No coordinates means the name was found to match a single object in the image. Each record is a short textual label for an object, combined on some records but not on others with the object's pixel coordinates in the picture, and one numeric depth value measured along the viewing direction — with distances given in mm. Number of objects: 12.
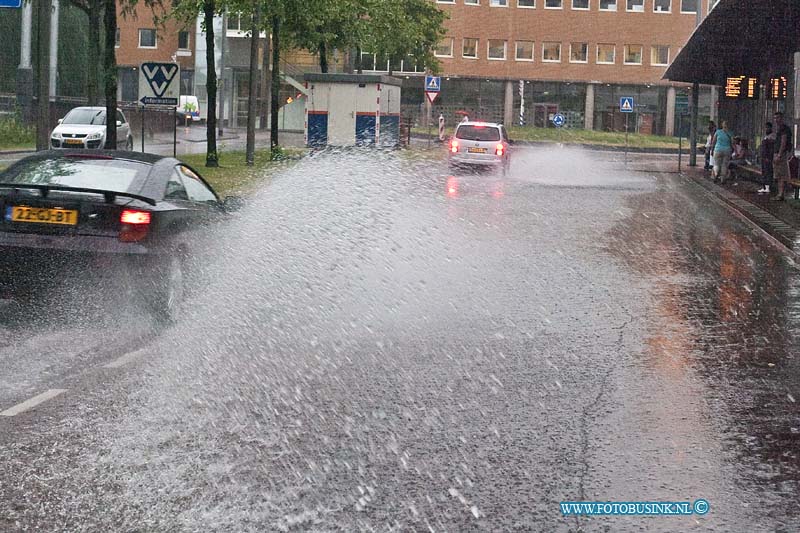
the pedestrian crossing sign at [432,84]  56000
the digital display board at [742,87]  39594
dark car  9953
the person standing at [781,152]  26344
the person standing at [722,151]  35438
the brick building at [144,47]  92875
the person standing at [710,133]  41781
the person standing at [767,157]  30328
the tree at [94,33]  28938
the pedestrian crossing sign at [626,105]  57350
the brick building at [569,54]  90938
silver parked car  35750
